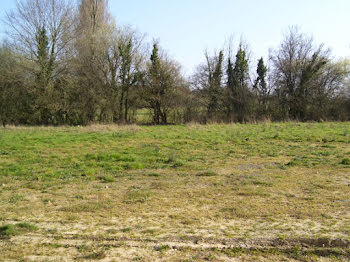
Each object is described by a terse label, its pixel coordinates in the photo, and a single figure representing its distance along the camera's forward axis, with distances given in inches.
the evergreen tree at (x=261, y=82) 1315.2
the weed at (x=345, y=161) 341.7
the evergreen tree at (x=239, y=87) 1274.6
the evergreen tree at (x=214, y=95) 1259.2
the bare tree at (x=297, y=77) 1249.4
